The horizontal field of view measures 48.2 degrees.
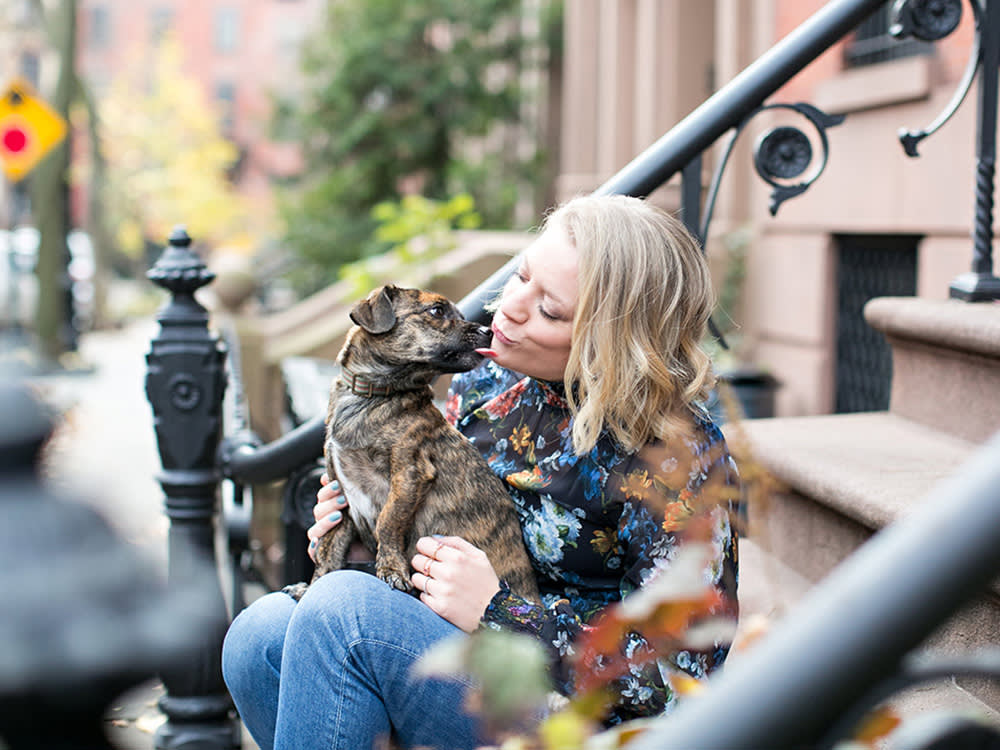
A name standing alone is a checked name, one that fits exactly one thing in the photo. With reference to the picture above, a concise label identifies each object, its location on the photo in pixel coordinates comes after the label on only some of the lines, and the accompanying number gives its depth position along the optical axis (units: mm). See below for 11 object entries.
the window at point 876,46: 6887
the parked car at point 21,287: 19984
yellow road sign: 14023
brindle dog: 2475
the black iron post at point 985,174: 3221
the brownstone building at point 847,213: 5824
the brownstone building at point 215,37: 66000
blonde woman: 2133
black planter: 7484
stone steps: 2779
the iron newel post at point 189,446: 3345
